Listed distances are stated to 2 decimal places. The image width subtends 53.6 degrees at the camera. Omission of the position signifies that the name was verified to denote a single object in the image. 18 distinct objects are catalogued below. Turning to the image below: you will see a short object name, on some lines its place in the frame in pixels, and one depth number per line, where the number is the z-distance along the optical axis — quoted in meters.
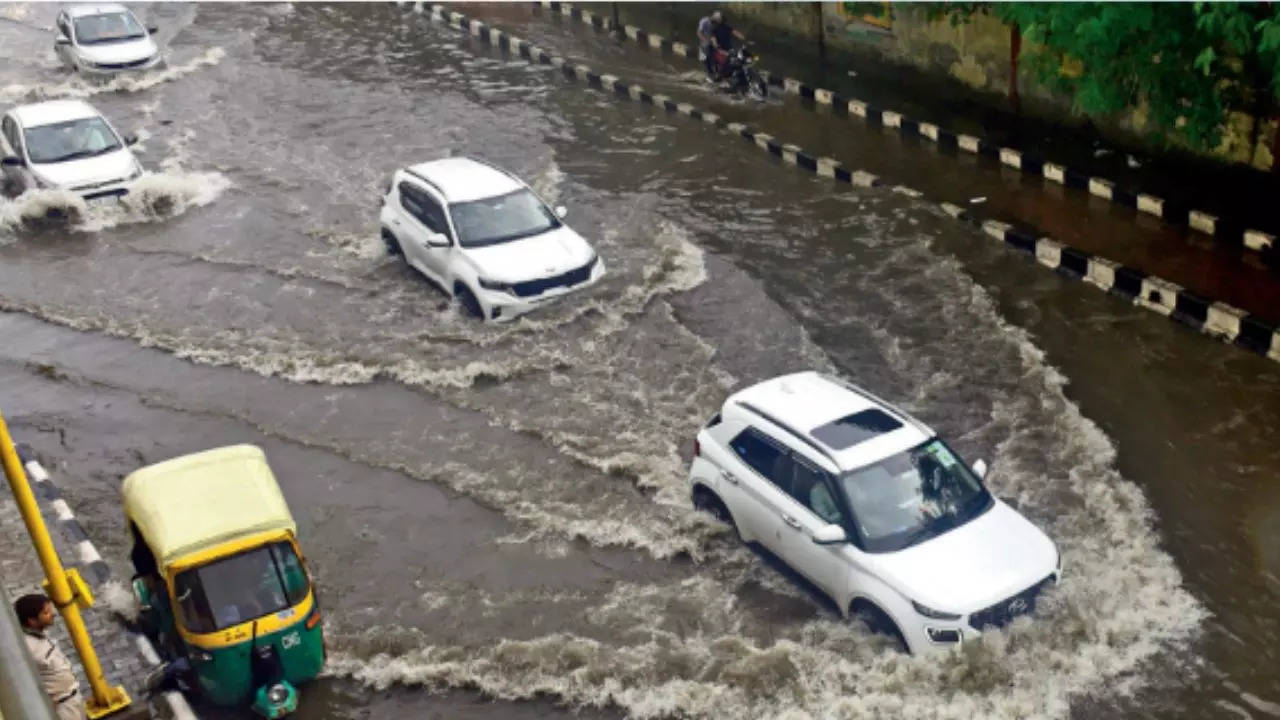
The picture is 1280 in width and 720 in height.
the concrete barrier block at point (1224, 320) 13.62
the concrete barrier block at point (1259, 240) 15.04
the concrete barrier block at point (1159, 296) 14.32
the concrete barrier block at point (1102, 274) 15.01
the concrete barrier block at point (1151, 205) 16.53
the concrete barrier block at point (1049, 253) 15.76
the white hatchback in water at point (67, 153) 19.56
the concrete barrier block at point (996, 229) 16.64
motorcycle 23.42
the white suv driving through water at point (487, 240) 15.50
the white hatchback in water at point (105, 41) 26.88
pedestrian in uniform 7.82
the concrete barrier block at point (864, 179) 18.89
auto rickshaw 9.00
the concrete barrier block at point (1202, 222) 15.82
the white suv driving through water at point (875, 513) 9.33
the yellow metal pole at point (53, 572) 7.69
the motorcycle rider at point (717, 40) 23.97
